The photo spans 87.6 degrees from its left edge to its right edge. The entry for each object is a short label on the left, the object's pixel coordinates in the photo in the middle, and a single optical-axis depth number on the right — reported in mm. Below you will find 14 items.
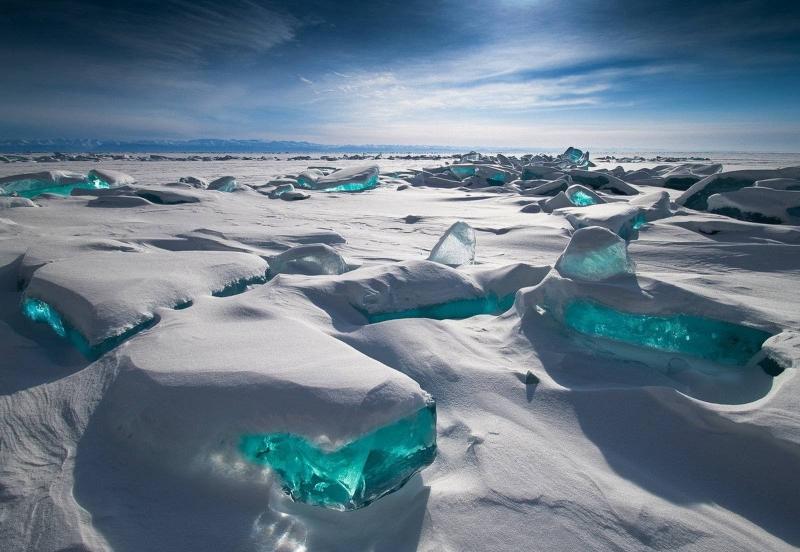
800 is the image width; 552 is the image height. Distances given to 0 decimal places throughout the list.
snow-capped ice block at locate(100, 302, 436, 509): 850
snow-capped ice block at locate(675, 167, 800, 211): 4250
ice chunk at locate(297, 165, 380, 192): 6848
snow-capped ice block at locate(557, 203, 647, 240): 2869
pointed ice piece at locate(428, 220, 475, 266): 2309
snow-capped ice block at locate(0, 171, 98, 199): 4988
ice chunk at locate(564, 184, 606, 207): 4727
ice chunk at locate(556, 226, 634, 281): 1685
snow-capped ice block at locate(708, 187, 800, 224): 3264
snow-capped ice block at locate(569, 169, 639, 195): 6016
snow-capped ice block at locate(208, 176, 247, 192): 6039
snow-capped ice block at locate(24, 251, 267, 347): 1265
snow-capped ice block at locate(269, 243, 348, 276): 2070
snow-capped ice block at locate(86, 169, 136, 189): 5699
